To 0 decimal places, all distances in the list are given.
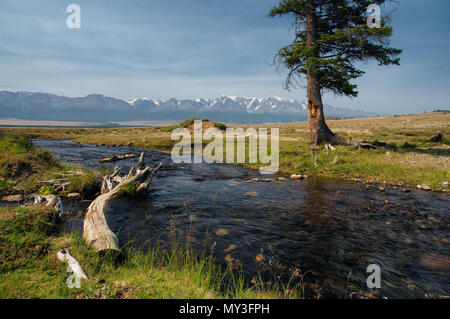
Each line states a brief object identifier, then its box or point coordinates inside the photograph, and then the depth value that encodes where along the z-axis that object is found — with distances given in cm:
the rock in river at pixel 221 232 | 730
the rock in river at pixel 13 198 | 944
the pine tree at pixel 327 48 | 1641
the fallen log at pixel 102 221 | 496
